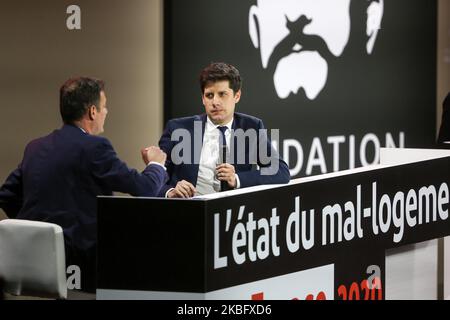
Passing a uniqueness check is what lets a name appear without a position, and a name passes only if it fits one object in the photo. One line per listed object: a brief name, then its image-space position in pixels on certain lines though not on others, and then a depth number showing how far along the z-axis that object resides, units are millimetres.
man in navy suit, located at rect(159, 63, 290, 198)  7895
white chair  6602
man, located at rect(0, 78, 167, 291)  6973
